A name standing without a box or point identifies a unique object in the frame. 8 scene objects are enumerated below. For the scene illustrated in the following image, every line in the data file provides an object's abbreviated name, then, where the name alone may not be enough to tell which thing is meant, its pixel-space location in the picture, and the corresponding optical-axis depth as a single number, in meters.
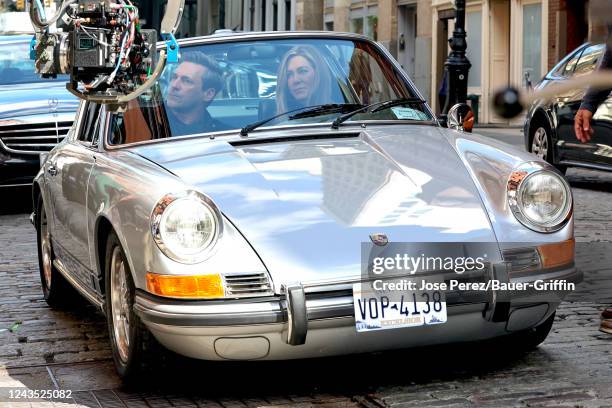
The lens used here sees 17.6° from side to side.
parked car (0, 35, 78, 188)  19.54
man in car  8.84
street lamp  33.58
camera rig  9.07
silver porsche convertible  6.83
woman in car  9.15
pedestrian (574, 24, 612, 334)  8.89
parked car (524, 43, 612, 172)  20.52
